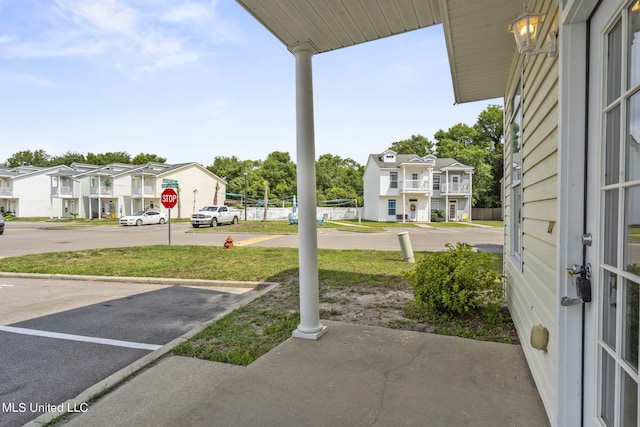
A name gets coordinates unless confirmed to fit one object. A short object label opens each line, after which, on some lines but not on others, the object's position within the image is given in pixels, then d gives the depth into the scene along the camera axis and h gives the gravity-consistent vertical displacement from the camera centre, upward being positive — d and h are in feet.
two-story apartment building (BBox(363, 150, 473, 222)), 102.53 +5.20
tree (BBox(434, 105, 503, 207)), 118.73 +22.33
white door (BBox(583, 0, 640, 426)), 4.09 -0.17
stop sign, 40.35 +1.08
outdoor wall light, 7.10 +3.75
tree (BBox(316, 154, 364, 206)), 150.30 +13.79
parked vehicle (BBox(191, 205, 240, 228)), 77.15 -2.41
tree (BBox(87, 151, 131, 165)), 210.79 +31.39
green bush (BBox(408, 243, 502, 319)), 13.44 -3.27
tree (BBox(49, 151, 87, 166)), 223.10 +33.32
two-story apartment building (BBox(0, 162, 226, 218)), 118.83 +6.83
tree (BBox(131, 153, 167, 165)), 200.38 +29.63
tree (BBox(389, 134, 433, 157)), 164.86 +29.56
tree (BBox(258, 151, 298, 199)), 164.86 +15.46
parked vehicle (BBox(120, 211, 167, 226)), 86.14 -3.07
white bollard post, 29.60 -3.75
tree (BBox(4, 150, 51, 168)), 234.17 +34.61
